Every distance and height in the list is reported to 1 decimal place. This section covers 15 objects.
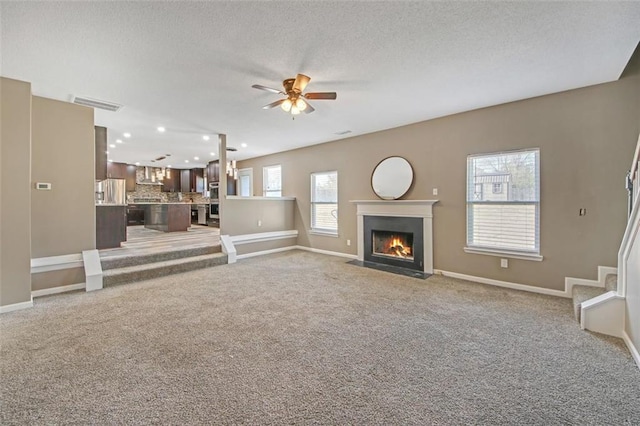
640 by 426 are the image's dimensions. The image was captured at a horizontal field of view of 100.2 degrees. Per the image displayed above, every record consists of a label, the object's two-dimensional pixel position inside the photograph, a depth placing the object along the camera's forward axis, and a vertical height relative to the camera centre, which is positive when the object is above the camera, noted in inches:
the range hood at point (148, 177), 409.8 +50.7
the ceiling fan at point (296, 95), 115.2 +50.2
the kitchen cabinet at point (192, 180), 427.5 +48.0
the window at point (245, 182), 341.7 +36.4
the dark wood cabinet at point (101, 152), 187.9 +40.8
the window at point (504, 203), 145.3 +3.5
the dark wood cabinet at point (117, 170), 363.3 +55.5
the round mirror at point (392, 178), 194.7 +23.7
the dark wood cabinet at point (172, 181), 432.5 +46.6
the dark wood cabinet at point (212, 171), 361.7 +53.1
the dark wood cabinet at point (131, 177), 388.5 +47.9
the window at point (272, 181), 303.4 +33.7
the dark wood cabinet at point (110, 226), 195.9 -11.8
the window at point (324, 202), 246.2 +7.0
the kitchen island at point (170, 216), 304.0 -7.3
